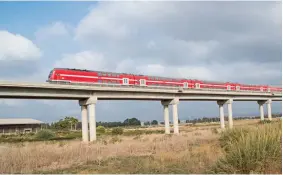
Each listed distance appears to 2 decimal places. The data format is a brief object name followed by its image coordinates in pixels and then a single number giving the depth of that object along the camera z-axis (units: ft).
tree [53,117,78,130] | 313.59
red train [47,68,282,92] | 108.37
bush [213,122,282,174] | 29.04
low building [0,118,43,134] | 289.12
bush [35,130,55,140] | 169.95
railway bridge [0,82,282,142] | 99.19
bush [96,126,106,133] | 234.46
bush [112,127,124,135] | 195.58
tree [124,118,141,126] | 574.80
